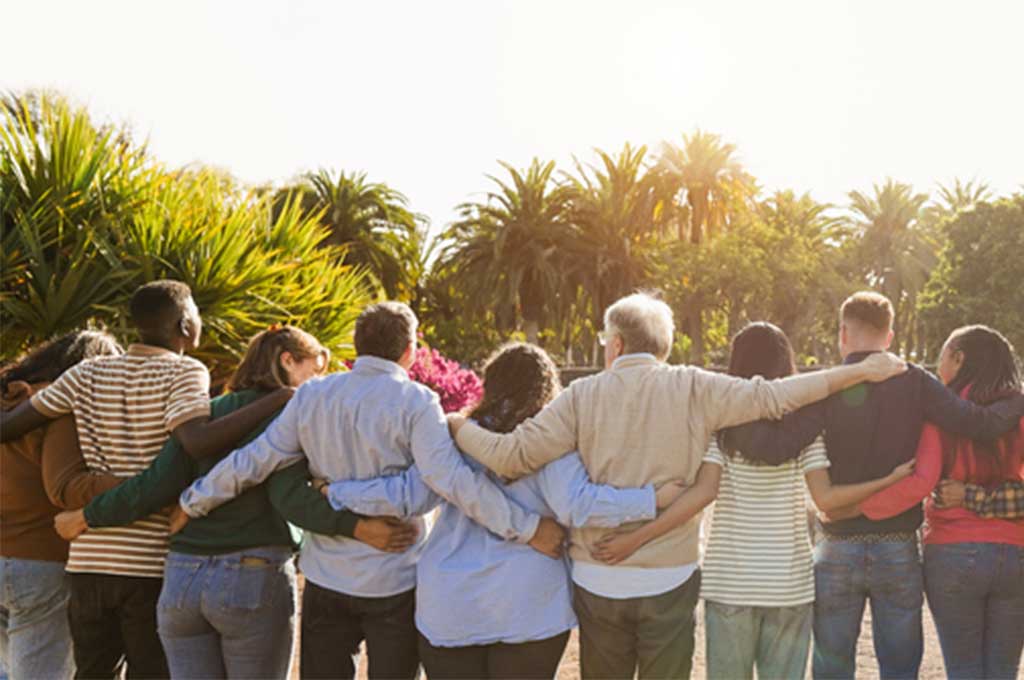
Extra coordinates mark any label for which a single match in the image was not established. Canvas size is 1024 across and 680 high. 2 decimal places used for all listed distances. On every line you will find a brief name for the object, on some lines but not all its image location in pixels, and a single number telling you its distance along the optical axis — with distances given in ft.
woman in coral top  13.73
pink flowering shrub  38.29
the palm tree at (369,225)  122.52
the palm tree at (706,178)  157.17
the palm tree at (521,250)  134.72
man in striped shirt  13.32
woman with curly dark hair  12.19
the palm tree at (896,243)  223.71
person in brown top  14.24
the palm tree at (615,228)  135.74
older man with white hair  12.39
